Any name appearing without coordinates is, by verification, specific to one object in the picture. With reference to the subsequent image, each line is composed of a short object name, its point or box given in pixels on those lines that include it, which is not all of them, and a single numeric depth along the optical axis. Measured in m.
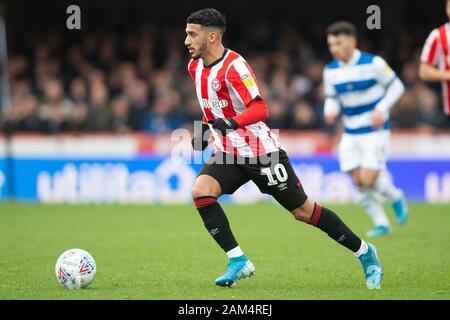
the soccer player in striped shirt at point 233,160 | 14.69
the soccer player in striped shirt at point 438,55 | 17.42
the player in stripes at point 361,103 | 22.52
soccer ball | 14.42
